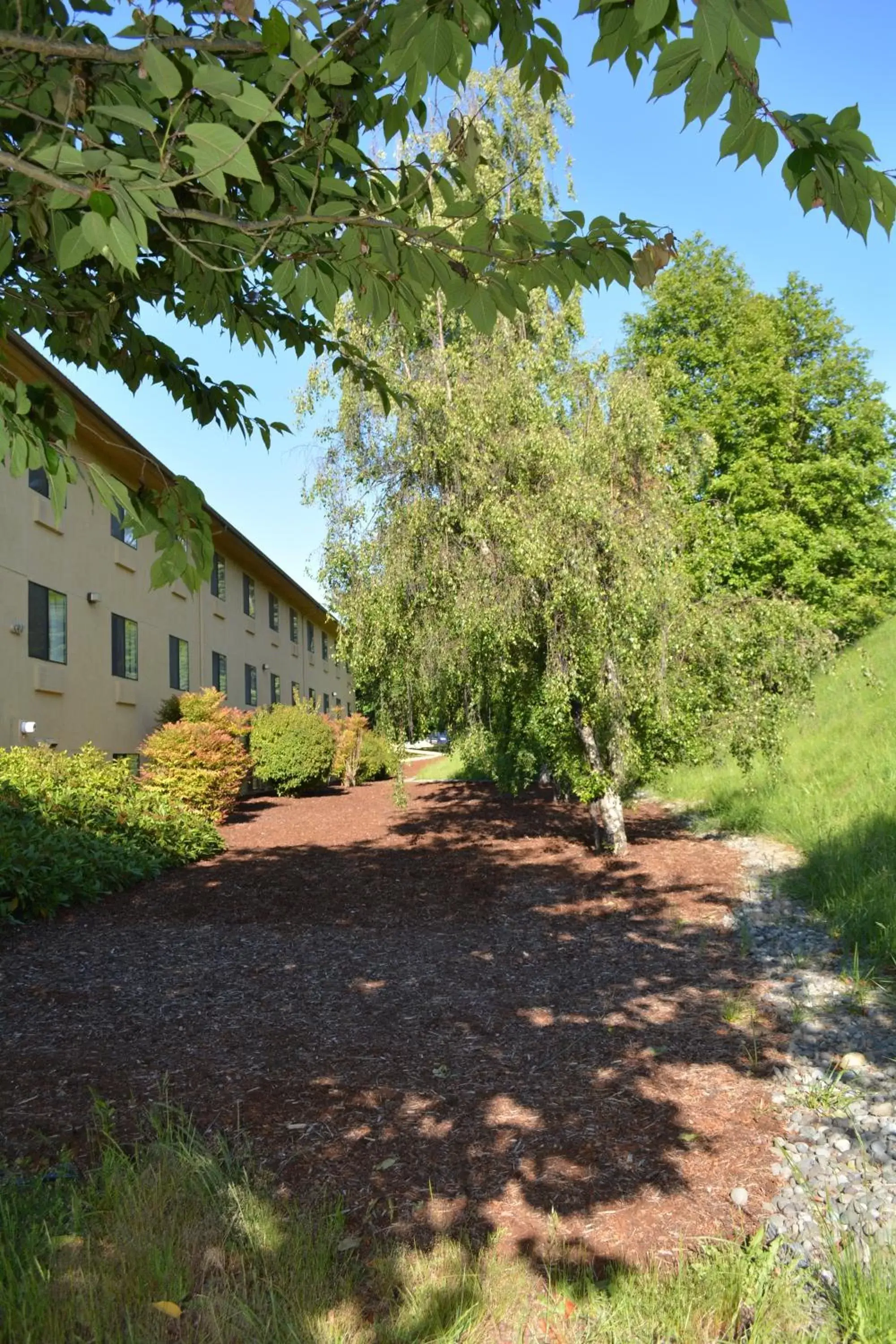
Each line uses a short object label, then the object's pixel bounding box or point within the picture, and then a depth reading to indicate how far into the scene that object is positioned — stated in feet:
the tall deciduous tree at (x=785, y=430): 86.79
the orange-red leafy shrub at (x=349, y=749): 80.94
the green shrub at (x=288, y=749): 68.95
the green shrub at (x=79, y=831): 30.83
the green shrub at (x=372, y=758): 84.17
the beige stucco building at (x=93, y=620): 46.24
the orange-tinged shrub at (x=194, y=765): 50.29
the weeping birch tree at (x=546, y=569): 31.60
